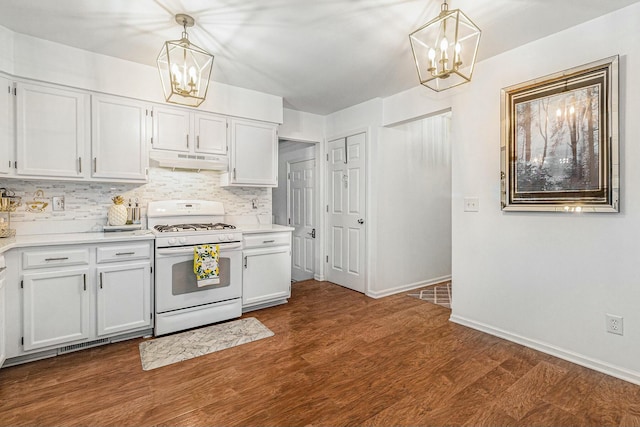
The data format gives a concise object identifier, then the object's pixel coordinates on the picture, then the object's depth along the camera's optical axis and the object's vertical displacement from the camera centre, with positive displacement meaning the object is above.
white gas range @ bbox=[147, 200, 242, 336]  2.88 -0.54
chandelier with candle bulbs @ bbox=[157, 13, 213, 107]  2.20 +1.03
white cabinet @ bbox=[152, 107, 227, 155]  3.17 +0.85
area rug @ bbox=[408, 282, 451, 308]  3.86 -1.06
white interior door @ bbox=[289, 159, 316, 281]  4.98 -0.06
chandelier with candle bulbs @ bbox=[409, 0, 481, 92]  1.82 +1.37
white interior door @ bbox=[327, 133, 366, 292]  4.20 +0.00
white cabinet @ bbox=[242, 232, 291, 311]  3.42 -0.64
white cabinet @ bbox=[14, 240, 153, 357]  2.37 -0.64
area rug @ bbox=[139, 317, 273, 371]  2.48 -1.11
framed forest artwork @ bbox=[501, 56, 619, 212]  2.22 +0.54
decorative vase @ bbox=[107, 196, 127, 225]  3.06 +0.00
